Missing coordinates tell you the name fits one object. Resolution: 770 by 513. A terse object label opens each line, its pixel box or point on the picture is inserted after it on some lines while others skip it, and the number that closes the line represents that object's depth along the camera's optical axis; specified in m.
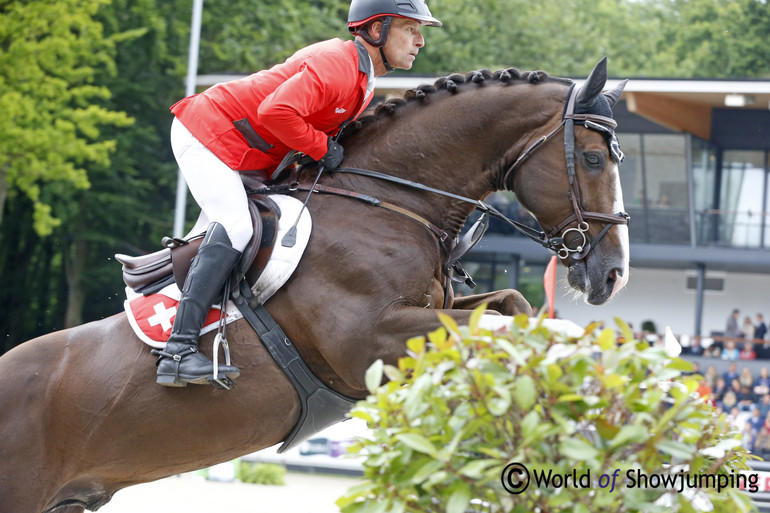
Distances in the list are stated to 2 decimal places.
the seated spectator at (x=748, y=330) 21.62
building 22.70
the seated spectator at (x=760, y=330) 21.53
